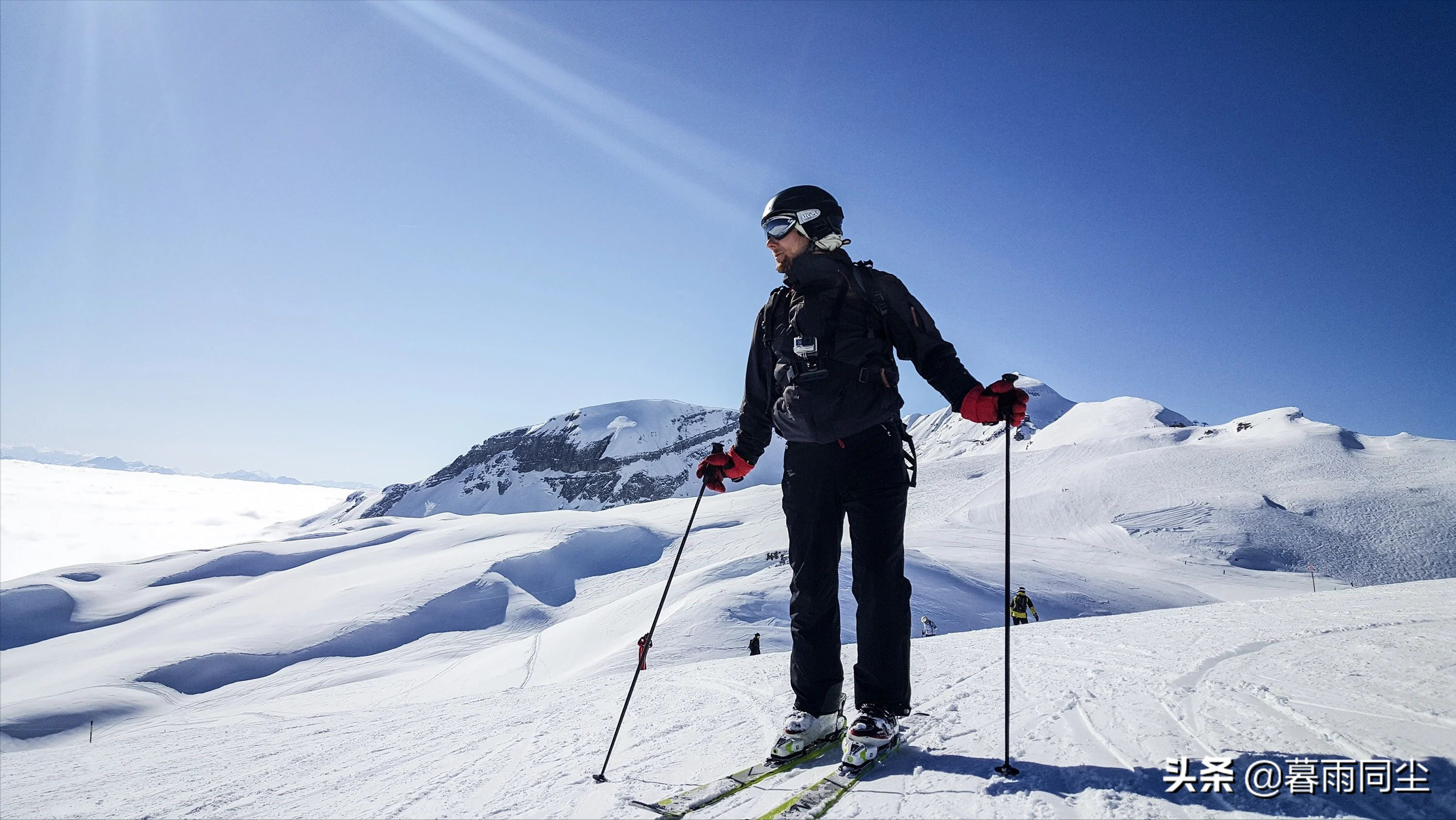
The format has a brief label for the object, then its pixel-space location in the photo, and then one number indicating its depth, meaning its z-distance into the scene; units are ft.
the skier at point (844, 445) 9.53
